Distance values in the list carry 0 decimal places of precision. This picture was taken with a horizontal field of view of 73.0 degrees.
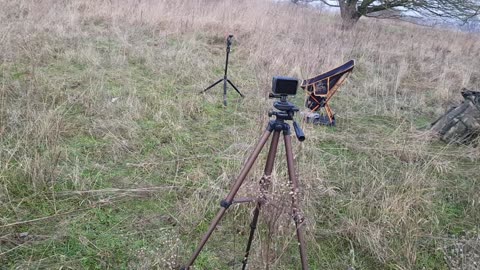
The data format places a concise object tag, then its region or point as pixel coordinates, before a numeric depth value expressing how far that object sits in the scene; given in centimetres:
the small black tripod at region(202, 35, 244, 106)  399
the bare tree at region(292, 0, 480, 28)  851
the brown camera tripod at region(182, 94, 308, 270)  132
